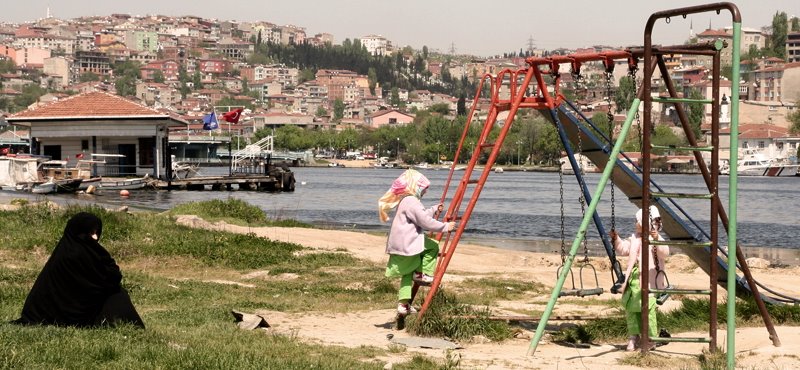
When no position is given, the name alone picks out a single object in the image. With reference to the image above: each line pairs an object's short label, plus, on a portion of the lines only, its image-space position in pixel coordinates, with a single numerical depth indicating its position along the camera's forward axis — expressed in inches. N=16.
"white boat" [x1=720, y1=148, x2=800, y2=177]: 5871.1
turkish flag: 2704.2
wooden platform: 2608.3
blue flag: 2921.8
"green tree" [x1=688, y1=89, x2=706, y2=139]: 5457.7
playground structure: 488.1
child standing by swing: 513.3
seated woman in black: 465.7
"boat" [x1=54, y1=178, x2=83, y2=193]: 2346.1
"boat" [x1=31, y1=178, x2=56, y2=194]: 2288.4
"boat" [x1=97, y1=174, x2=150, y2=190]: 2421.1
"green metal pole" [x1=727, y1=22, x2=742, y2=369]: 463.5
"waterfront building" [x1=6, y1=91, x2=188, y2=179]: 2591.0
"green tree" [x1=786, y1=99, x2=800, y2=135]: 6756.9
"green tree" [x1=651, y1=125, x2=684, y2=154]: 5946.9
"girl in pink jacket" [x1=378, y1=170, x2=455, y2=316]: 555.8
